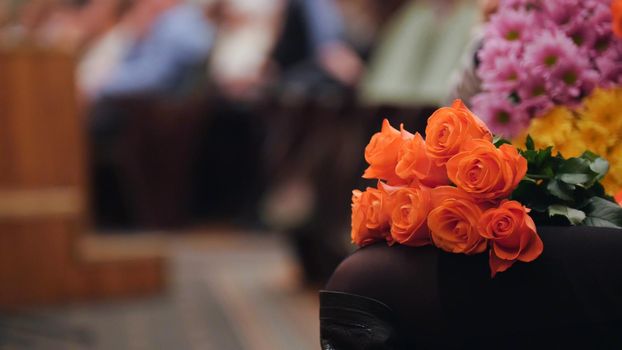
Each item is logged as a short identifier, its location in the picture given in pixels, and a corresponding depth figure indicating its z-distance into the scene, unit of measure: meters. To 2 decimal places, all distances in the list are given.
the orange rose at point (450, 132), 2.17
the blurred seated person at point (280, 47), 6.42
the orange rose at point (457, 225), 2.13
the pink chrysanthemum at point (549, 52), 2.38
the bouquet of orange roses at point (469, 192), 2.13
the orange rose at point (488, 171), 2.13
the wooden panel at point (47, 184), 4.81
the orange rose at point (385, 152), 2.21
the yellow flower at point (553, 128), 2.35
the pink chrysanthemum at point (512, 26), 2.42
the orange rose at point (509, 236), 2.12
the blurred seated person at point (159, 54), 6.91
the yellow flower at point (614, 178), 2.32
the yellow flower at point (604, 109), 2.36
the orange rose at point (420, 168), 2.18
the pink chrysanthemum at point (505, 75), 2.41
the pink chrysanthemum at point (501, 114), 2.43
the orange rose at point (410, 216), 2.15
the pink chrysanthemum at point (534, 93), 2.40
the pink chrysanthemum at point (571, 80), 2.38
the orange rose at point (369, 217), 2.18
